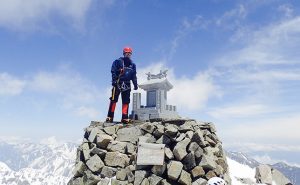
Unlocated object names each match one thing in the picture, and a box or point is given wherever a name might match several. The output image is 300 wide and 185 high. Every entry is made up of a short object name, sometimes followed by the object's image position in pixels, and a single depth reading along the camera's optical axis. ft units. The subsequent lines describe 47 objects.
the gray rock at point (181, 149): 28.57
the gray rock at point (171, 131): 30.26
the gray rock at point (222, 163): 32.01
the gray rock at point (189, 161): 28.51
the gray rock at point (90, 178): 30.43
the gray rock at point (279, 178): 37.24
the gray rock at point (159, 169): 28.57
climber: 35.41
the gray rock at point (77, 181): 31.72
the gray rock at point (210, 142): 32.44
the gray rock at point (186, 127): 30.51
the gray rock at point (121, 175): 29.94
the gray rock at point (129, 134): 32.58
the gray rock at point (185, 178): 27.65
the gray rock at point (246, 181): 34.95
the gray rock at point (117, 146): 31.78
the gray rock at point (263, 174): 35.92
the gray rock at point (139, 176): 28.66
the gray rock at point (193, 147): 28.95
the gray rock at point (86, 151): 32.27
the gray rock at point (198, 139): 29.73
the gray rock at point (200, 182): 27.40
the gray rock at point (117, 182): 29.45
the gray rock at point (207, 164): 28.25
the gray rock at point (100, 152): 31.70
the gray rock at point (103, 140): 32.24
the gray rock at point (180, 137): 29.60
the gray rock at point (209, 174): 28.22
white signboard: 28.81
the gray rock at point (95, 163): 31.05
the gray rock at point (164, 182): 27.86
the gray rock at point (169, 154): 28.92
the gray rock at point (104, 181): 29.87
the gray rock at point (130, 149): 31.45
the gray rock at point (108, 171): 30.53
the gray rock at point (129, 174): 29.36
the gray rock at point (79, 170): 32.13
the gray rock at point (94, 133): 33.31
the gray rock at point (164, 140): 30.22
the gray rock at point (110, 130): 33.76
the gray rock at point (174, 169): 27.71
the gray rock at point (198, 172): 28.08
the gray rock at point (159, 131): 31.07
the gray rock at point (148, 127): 32.28
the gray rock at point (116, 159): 30.81
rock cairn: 28.33
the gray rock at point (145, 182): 28.32
